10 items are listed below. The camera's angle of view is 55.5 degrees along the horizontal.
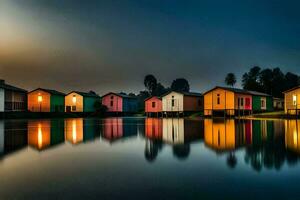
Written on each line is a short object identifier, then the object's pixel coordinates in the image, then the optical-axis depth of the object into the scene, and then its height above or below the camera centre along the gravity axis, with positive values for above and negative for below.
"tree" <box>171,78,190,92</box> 137.50 +10.69
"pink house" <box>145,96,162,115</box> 59.58 +0.26
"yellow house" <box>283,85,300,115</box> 39.57 +0.64
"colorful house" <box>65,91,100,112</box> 64.88 +1.07
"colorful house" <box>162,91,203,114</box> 53.75 +0.77
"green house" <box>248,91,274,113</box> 50.34 +0.65
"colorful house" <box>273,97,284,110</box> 68.38 +0.62
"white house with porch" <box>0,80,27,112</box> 50.76 +1.69
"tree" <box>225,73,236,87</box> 86.69 +8.14
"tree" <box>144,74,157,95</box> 117.34 +9.60
